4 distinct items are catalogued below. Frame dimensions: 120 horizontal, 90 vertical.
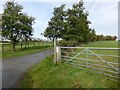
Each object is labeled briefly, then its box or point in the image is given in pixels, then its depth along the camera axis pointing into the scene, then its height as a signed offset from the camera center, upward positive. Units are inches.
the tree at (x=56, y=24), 683.4 +176.6
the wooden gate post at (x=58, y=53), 215.5 -31.3
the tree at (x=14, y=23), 448.8 +125.5
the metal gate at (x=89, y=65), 140.8 -53.5
